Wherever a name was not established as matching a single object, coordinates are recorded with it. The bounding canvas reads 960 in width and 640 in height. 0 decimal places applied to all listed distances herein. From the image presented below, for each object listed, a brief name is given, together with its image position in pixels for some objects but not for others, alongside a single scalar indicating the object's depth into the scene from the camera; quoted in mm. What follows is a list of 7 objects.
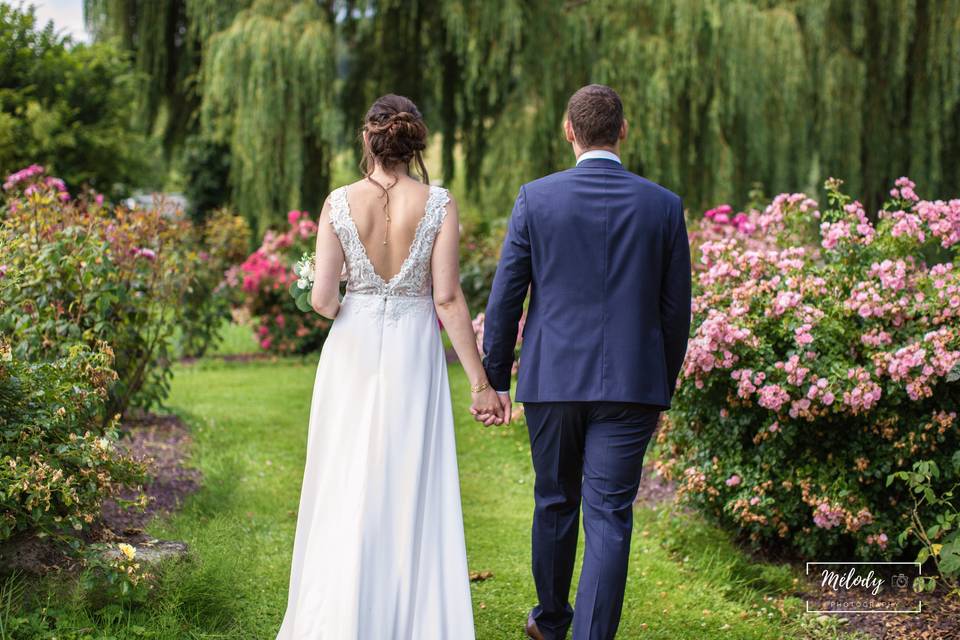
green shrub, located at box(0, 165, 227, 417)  4418
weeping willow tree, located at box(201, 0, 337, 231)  9469
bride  3016
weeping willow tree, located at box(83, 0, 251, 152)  10586
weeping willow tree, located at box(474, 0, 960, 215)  9617
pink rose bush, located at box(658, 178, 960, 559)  3840
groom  2934
